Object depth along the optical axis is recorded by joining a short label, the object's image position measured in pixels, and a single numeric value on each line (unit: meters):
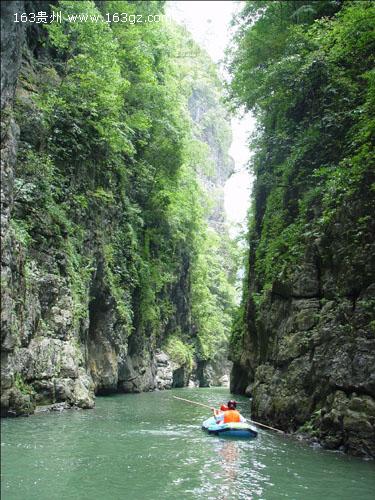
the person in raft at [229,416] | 12.34
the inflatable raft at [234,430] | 11.73
